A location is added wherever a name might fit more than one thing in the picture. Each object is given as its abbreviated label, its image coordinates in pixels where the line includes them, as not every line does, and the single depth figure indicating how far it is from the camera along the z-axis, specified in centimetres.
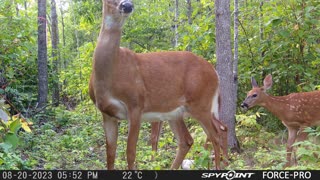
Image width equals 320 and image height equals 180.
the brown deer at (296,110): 796
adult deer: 544
